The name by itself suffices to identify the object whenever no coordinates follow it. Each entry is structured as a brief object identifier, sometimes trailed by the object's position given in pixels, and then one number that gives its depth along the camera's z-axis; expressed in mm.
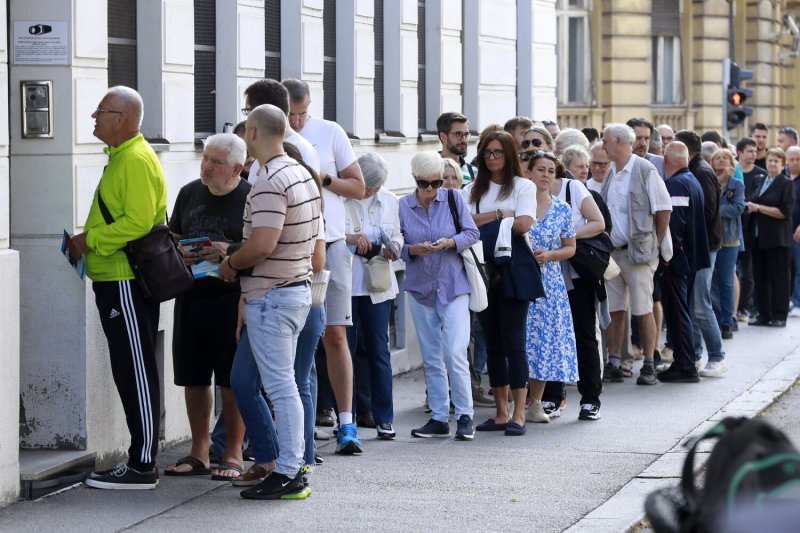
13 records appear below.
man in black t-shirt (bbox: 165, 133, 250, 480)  16203
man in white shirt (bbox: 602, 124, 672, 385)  24672
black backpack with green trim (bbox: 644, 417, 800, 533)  7340
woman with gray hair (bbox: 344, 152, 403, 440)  19641
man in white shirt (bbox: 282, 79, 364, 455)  18484
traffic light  50812
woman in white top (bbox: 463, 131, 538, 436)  20078
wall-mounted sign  16375
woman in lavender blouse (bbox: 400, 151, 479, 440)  19594
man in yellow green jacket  15820
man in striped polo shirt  15164
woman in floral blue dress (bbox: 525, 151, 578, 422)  20891
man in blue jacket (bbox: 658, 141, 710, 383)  25766
